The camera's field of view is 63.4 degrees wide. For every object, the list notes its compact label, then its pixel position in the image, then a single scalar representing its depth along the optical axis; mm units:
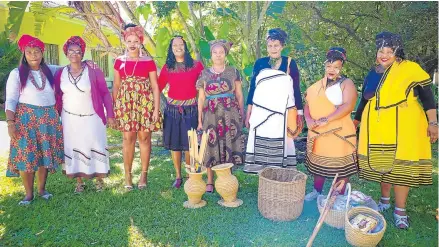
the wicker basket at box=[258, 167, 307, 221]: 3320
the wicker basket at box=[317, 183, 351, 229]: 3248
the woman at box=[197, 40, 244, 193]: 3760
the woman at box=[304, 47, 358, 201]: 3398
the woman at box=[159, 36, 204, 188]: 3926
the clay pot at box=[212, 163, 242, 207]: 3621
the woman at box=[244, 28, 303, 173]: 3594
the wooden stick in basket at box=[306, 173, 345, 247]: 2767
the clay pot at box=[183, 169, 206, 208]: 3672
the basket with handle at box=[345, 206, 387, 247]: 2859
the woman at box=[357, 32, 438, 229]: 3123
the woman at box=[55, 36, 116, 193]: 3809
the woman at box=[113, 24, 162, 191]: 3918
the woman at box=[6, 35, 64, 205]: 3633
